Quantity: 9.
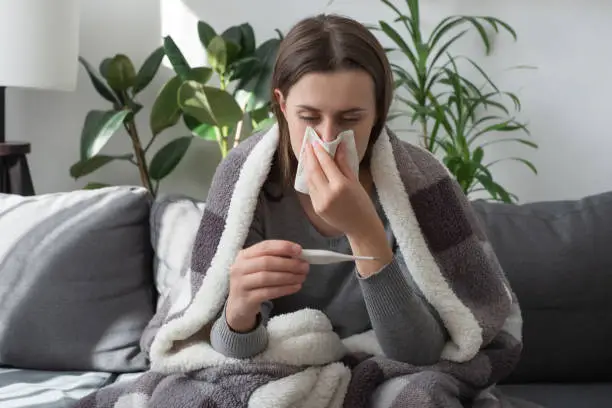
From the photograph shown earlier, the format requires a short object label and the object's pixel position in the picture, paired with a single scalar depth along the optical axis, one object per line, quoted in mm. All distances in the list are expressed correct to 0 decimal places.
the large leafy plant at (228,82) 1914
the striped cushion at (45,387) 1364
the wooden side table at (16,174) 1973
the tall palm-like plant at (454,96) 1963
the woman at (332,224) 1053
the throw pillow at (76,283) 1550
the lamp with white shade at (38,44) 1824
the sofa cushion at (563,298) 1522
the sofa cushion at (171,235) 1598
